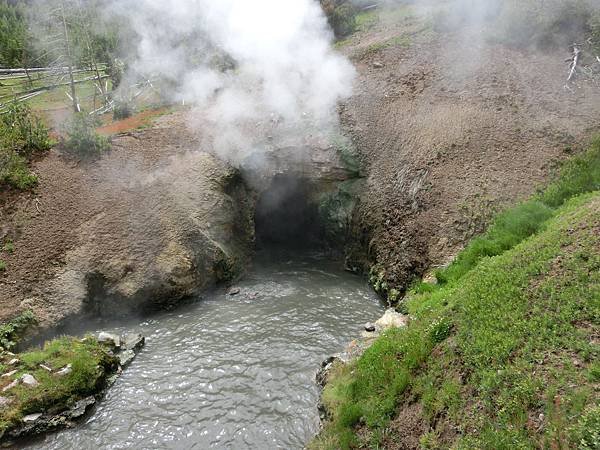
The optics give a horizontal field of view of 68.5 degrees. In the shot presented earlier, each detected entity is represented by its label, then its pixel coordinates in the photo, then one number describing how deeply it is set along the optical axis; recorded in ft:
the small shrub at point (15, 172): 59.62
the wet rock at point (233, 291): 57.41
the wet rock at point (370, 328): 44.42
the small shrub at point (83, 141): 66.54
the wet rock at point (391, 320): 38.96
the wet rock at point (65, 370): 38.81
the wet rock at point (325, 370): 38.16
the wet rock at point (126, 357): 43.60
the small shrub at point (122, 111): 90.97
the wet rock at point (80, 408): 36.76
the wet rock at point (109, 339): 45.03
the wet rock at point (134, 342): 45.91
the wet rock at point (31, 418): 35.35
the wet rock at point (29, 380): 37.42
